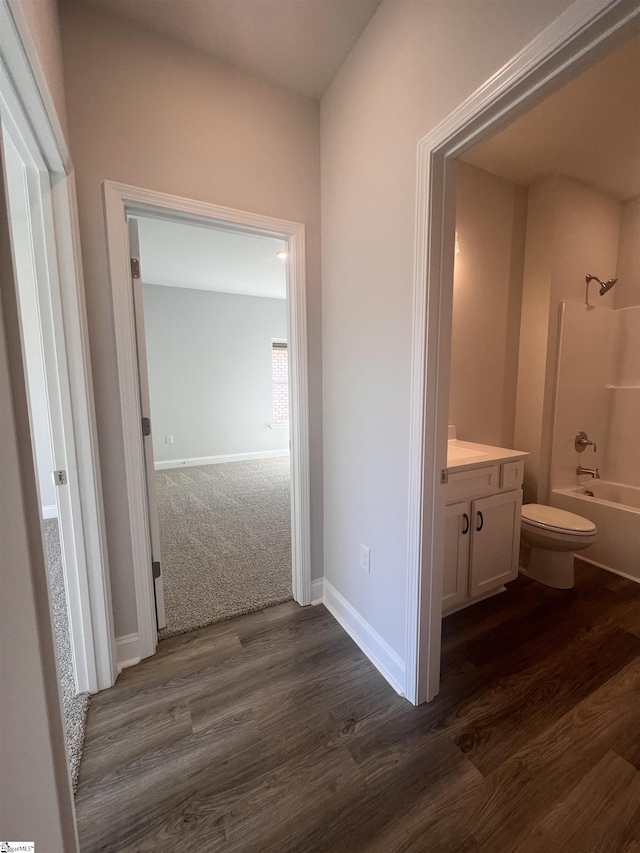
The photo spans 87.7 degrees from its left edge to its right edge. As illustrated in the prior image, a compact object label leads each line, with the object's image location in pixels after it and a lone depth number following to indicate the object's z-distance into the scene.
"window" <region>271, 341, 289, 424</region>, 5.97
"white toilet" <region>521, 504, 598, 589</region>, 2.04
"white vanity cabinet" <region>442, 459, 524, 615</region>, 1.78
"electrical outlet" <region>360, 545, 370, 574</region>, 1.66
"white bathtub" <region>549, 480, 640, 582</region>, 2.26
